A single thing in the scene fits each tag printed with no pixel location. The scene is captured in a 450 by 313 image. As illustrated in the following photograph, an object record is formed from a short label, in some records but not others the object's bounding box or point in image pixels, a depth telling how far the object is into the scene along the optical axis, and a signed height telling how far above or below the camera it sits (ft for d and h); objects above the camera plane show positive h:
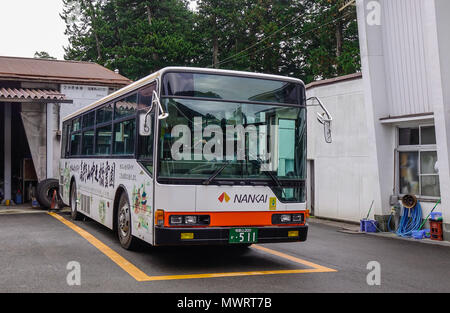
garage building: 63.05 +10.25
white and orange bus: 25.11 +1.49
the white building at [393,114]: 40.37 +6.39
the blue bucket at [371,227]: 46.82 -3.44
